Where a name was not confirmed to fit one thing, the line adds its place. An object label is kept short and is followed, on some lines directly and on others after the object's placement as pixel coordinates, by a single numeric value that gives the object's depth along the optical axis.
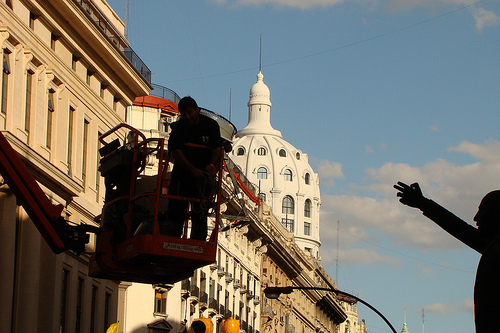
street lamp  36.22
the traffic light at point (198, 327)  33.22
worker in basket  15.46
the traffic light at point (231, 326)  50.16
